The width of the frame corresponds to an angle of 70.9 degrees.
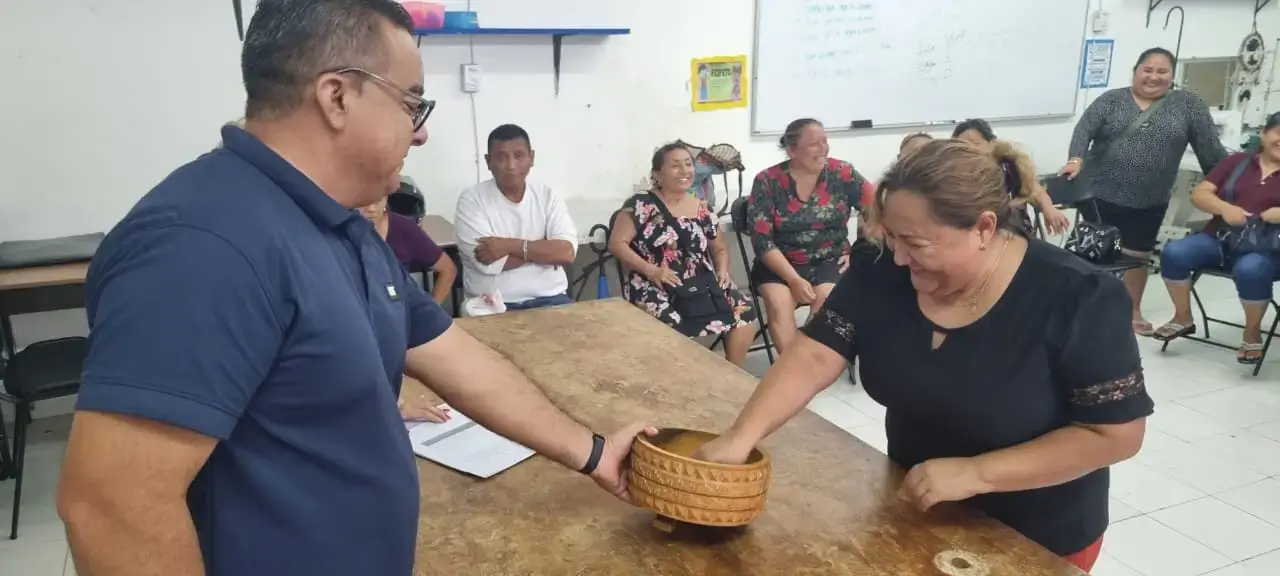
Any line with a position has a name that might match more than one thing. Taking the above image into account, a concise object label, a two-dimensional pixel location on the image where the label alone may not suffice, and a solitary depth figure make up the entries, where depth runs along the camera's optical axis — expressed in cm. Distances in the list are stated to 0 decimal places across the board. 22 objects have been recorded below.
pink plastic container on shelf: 372
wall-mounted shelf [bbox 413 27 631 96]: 390
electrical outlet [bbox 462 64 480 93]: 409
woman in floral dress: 374
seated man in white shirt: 354
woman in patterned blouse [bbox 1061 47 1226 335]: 467
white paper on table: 161
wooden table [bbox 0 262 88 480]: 298
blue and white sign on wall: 566
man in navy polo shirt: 82
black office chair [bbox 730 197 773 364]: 409
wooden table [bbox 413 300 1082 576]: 129
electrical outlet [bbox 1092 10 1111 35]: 560
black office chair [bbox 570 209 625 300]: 400
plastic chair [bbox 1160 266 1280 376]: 425
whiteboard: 474
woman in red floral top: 394
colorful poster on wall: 461
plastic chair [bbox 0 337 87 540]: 274
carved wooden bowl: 128
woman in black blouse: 140
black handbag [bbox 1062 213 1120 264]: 453
